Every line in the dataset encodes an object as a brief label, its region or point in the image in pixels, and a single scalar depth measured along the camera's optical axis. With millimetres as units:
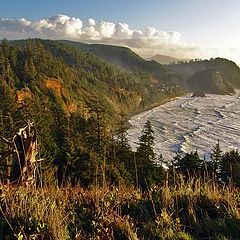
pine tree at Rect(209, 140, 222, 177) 34731
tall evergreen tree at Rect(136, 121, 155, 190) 34344
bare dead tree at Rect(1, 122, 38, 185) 5464
